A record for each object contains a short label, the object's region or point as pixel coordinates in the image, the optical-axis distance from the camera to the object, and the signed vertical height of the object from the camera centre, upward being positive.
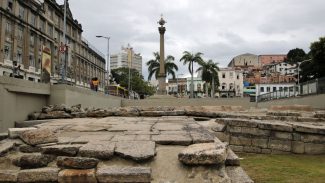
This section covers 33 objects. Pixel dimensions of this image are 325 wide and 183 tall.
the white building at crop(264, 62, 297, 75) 105.56 +11.55
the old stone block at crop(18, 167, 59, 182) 3.90 -0.77
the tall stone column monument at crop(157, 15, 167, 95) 48.38 +6.90
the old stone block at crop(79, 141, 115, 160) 4.22 -0.55
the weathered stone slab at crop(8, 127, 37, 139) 5.27 -0.41
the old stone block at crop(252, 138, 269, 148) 7.73 -0.80
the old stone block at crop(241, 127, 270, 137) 7.75 -0.58
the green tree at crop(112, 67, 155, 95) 92.62 +6.34
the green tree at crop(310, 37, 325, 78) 40.63 +6.02
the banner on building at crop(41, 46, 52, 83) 18.41 +2.07
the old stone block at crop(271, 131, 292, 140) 7.70 -0.64
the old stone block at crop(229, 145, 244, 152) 7.84 -0.94
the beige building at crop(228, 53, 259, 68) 137.65 +17.08
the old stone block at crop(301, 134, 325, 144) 7.71 -0.70
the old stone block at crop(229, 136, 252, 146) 7.83 -0.78
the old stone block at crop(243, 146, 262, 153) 7.75 -0.95
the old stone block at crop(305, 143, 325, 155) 7.64 -0.91
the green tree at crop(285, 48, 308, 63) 97.56 +13.93
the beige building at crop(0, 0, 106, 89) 40.41 +9.43
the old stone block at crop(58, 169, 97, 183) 3.80 -0.76
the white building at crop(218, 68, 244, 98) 106.31 +7.29
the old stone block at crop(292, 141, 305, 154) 7.65 -0.91
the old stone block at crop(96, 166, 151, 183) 3.78 -0.74
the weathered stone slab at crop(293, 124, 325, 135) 7.63 -0.51
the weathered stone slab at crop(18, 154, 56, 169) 4.17 -0.65
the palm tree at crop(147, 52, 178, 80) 61.31 +6.60
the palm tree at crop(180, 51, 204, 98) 59.62 +7.68
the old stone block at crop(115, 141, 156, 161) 4.17 -0.55
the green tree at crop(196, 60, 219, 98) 66.86 +6.43
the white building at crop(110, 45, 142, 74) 128.39 +16.31
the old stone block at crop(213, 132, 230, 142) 7.98 -0.69
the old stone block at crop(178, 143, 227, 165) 3.97 -0.57
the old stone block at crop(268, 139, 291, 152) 7.67 -0.85
